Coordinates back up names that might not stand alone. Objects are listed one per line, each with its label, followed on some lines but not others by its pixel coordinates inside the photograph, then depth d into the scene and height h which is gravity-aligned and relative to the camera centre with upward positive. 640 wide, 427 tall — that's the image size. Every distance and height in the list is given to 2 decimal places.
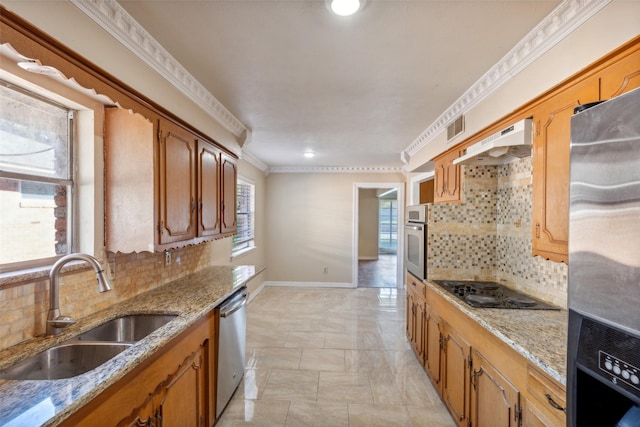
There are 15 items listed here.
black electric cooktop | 1.86 -0.64
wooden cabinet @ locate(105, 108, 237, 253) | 1.74 +0.16
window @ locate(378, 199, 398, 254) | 10.97 -0.60
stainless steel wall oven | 2.70 -0.31
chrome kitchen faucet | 1.33 -0.40
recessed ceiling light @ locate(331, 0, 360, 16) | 1.31 +0.97
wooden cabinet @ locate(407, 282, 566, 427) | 1.20 -0.92
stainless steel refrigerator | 0.65 -0.14
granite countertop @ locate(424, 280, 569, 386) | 1.15 -0.62
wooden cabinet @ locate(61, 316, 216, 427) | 1.06 -0.87
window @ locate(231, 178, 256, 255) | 4.71 -0.14
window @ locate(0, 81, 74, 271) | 1.34 +0.15
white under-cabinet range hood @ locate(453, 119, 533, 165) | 1.74 +0.45
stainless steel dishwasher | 2.08 -1.11
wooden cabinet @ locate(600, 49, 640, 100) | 1.13 +0.58
